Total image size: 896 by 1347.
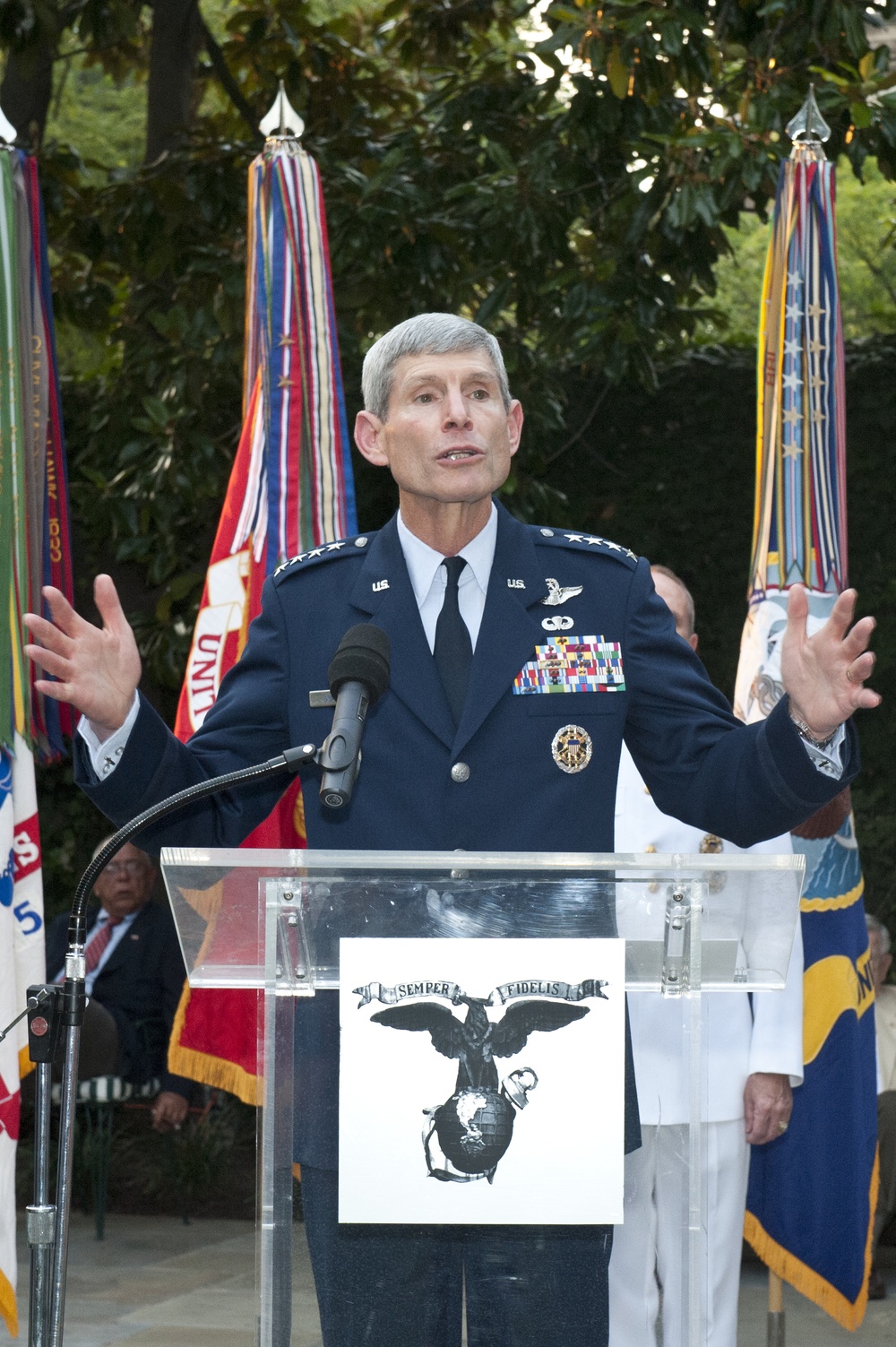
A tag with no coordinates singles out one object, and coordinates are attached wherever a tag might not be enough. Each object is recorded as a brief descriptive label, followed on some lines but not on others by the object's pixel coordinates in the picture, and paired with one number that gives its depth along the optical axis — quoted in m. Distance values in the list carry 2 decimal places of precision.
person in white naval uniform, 6.89
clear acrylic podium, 3.29
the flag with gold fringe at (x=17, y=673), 7.57
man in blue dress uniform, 4.03
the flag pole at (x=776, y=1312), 8.27
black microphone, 3.37
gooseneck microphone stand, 3.60
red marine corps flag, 8.76
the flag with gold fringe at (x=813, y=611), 8.29
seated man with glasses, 13.17
